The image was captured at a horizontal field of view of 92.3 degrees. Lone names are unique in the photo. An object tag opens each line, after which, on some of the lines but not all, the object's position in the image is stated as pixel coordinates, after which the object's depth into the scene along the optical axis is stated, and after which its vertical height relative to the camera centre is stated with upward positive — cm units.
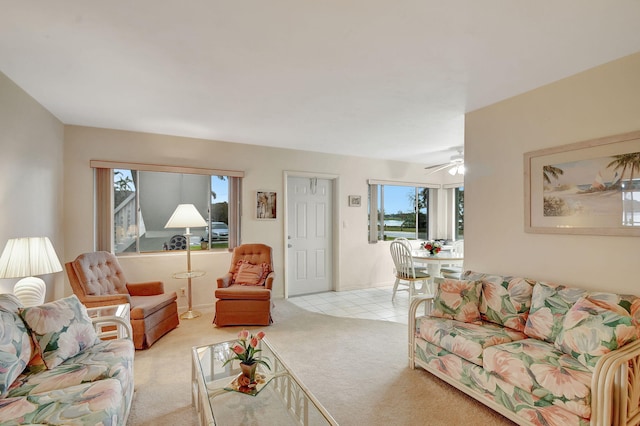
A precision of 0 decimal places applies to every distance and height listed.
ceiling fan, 466 +78
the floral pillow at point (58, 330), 179 -70
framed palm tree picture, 213 +20
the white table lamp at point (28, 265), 216 -35
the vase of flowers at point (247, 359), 181 -86
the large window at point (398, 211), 587 +8
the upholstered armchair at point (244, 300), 358 -98
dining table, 434 -63
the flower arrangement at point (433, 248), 458 -50
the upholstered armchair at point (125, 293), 298 -82
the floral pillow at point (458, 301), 253 -72
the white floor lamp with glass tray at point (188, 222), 388 -8
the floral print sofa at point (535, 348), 161 -87
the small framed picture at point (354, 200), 558 +27
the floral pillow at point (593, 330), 170 -67
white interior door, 521 -35
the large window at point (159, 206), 387 +14
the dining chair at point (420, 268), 482 -87
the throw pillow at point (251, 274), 397 -76
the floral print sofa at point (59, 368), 140 -87
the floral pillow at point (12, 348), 153 -70
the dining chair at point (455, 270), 420 -82
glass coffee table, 163 -105
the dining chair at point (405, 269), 450 -81
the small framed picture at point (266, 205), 476 +16
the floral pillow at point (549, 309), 211 -68
